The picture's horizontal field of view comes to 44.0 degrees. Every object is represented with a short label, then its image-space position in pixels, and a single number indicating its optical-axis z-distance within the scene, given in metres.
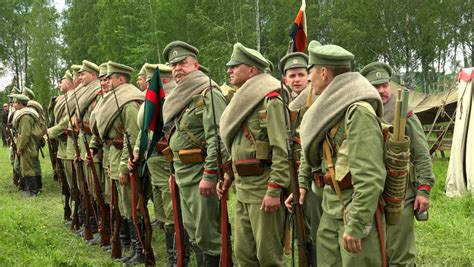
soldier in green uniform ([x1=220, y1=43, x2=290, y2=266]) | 4.43
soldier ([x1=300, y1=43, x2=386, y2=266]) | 3.27
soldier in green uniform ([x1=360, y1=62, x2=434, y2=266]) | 4.69
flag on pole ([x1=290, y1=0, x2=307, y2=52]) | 4.53
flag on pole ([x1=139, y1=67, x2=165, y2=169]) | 5.64
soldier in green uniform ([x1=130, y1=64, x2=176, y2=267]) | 6.02
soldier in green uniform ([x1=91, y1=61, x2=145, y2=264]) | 6.46
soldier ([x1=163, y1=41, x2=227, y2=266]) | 5.12
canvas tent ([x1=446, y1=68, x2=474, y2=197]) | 9.62
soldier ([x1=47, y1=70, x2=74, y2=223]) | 8.62
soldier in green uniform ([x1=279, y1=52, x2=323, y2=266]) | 4.36
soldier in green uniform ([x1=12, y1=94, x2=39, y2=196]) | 11.44
